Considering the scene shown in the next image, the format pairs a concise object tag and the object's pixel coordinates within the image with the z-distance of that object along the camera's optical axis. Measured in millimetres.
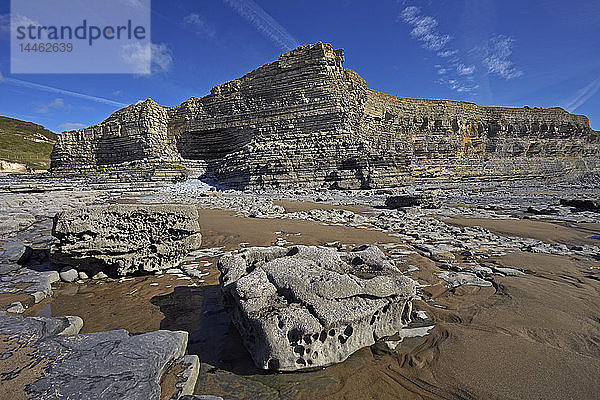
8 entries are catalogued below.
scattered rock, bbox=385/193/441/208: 9055
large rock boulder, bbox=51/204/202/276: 3398
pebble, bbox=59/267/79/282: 3370
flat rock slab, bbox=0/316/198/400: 1395
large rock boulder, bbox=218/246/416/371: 1809
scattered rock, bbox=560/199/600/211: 8312
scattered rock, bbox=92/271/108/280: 3505
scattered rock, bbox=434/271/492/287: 3096
